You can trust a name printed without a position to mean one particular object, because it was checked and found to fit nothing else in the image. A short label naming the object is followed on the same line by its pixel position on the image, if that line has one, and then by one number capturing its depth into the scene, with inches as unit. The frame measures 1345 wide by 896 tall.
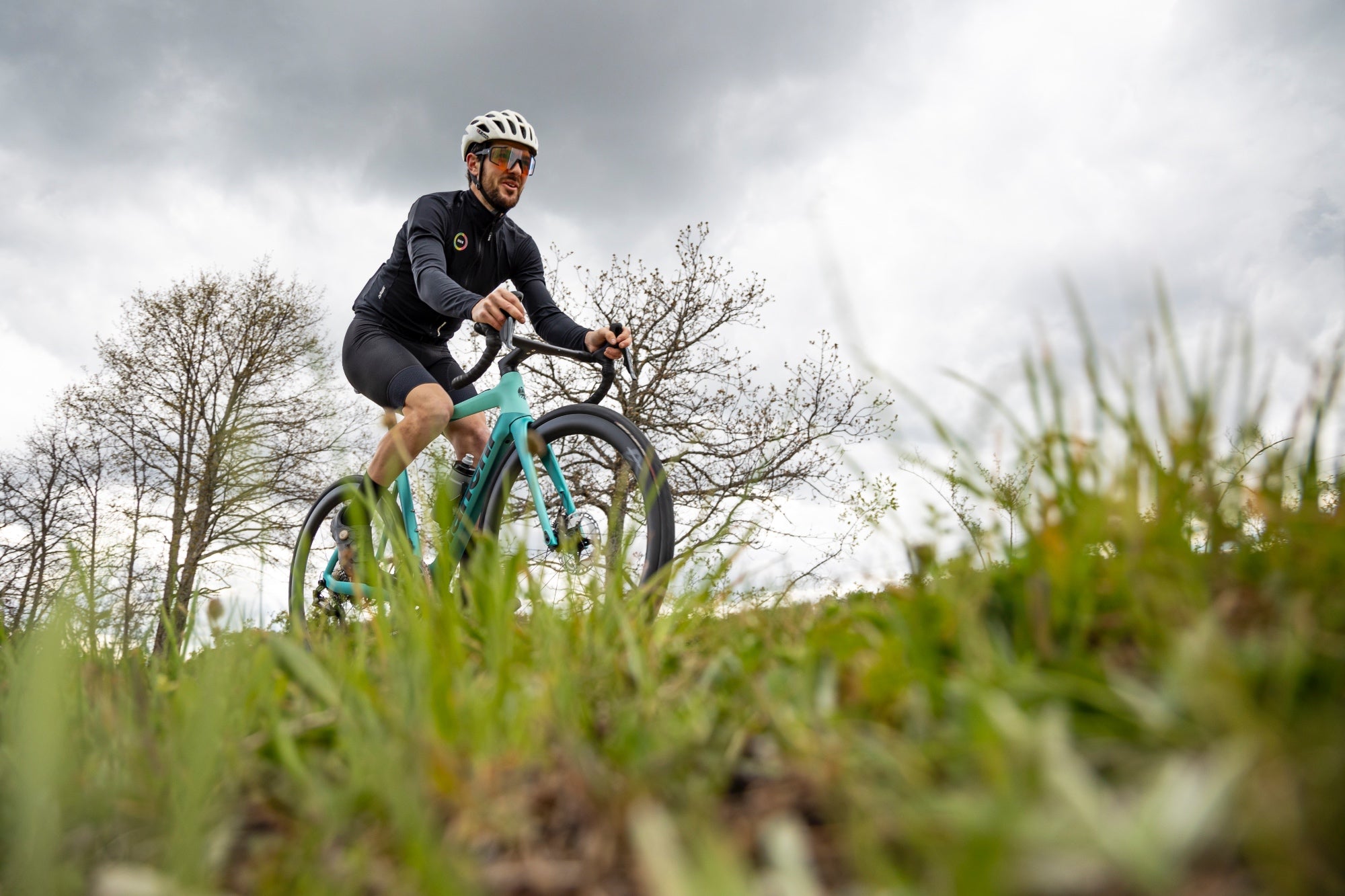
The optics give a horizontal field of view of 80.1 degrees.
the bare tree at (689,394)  562.3
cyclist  177.6
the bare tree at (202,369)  652.1
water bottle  185.9
